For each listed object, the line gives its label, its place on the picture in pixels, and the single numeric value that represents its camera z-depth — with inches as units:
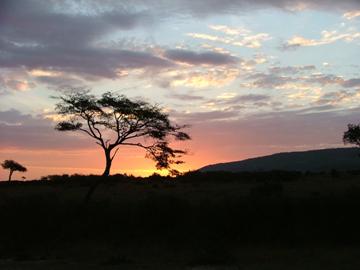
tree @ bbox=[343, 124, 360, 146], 2559.1
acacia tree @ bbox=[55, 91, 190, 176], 1292.7
